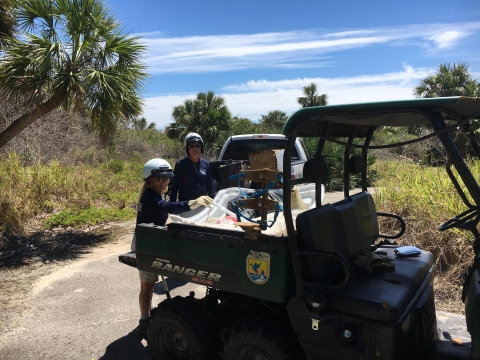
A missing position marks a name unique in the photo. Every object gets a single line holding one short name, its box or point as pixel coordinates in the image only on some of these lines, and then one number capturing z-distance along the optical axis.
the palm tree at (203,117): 26.09
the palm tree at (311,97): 33.28
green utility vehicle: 2.28
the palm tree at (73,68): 7.06
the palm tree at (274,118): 32.32
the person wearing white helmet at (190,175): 5.35
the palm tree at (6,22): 7.29
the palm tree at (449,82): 22.40
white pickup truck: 7.54
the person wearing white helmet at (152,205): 3.67
